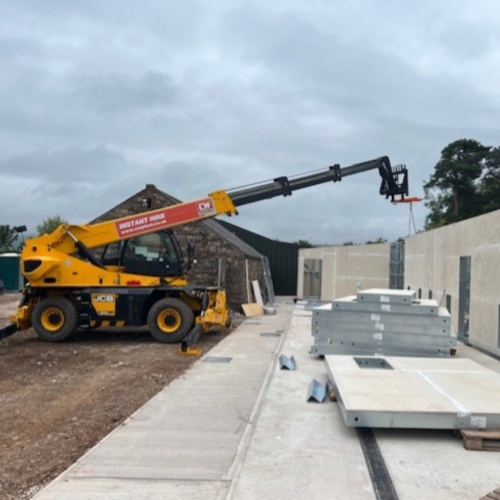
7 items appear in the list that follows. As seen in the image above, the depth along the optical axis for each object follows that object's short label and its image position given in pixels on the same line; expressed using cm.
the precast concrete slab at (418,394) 513
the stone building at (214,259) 1983
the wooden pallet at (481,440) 493
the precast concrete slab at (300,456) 400
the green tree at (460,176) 3303
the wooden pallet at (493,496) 362
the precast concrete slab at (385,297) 904
